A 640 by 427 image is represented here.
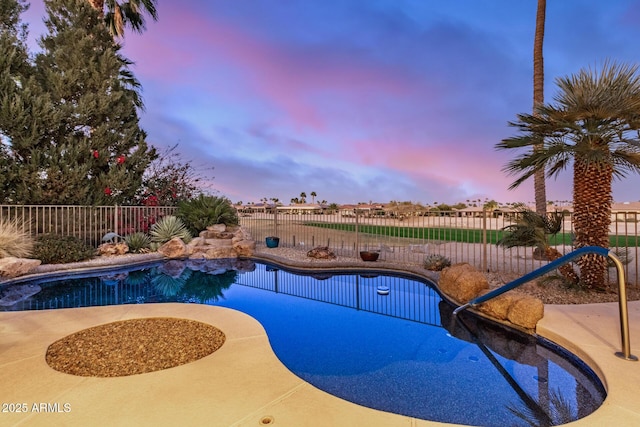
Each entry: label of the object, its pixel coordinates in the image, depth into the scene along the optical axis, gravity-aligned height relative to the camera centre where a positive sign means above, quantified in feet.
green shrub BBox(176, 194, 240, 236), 41.91 +1.10
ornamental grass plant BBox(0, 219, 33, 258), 26.37 -1.58
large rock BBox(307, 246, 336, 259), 31.48 -3.53
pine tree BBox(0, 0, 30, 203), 32.50 +16.34
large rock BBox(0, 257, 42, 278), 23.54 -3.25
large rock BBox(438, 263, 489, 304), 16.66 -3.66
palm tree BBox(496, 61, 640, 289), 15.24 +3.96
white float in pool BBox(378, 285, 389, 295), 21.27 -5.00
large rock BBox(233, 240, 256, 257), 37.78 -3.34
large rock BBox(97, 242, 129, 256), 32.96 -2.82
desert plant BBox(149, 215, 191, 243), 38.27 -1.13
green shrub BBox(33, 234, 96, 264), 28.19 -2.43
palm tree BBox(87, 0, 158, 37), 46.83 +31.92
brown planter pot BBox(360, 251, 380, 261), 29.73 -3.52
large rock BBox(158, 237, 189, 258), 36.04 -3.16
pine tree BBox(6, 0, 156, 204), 35.01 +12.38
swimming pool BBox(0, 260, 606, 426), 8.48 -5.10
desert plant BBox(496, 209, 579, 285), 18.13 -1.09
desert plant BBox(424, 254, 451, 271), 24.91 -3.67
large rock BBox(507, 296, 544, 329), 12.91 -4.07
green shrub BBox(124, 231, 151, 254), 35.91 -2.37
